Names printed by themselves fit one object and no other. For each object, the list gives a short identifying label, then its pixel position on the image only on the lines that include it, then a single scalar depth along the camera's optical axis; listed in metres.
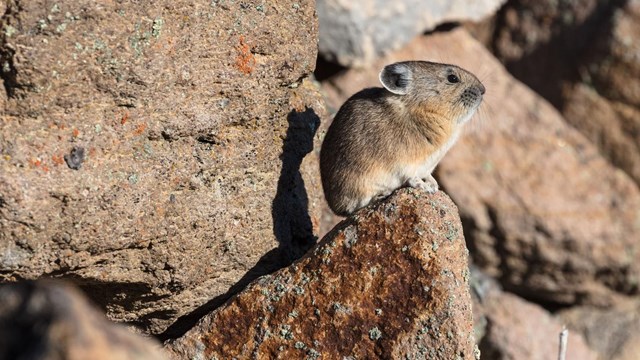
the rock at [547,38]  22.87
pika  14.34
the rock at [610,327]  22.08
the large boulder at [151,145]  10.81
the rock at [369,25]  19.55
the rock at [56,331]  6.30
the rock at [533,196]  21.00
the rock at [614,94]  22.12
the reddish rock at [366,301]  11.29
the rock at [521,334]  19.22
